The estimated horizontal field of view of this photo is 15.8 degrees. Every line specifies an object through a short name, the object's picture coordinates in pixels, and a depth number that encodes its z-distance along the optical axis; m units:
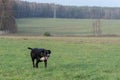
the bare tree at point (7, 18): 91.38
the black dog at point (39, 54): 17.66
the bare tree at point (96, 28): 99.69
